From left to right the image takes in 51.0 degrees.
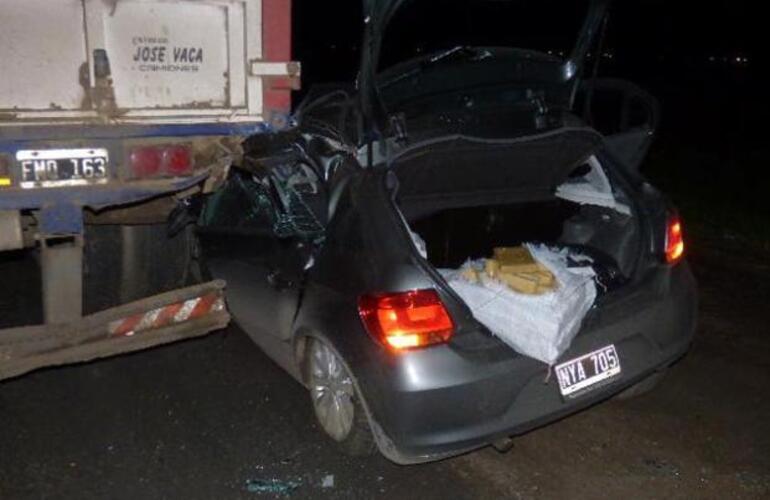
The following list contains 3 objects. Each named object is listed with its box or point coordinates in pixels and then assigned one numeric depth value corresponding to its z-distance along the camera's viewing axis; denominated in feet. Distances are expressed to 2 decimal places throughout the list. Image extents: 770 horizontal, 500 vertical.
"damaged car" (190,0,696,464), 11.00
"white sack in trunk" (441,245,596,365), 11.21
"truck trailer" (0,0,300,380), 12.50
